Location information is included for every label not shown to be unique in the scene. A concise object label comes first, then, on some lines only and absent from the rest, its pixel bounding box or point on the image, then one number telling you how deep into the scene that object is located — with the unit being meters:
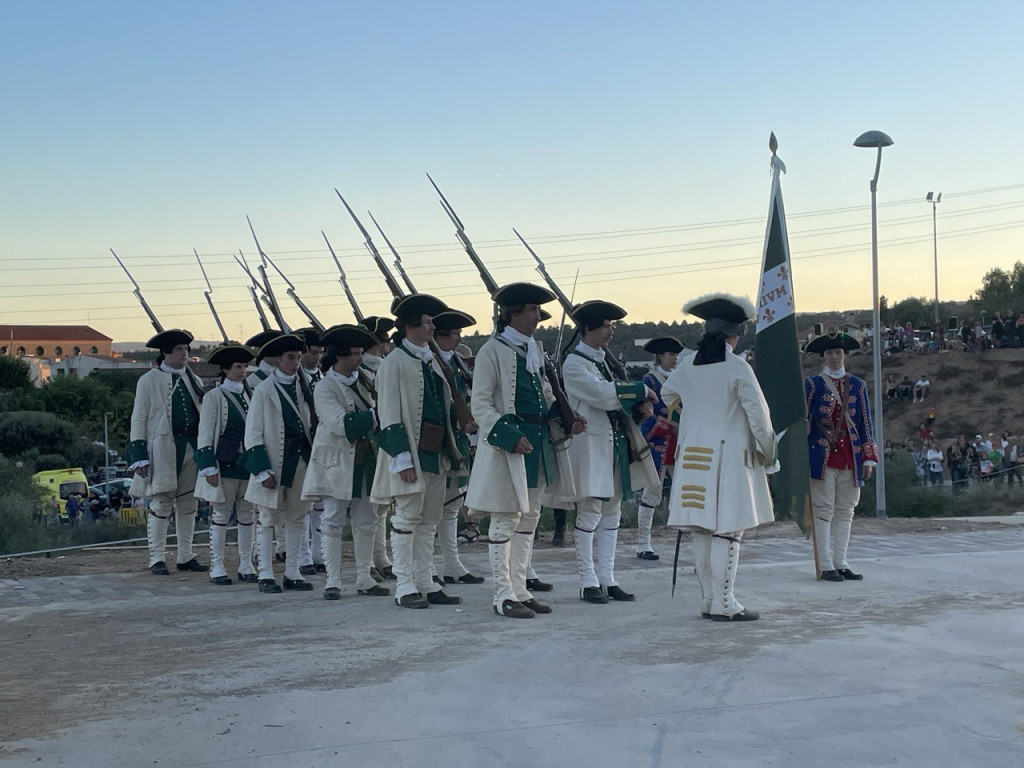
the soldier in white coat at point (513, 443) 8.12
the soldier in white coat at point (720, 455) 7.84
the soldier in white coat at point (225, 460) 10.45
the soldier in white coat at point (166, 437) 11.11
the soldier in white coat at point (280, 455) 9.65
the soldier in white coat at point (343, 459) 9.34
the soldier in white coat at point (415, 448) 8.51
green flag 9.16
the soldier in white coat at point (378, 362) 10.59
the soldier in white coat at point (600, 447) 8.73
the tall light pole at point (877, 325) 18.31
